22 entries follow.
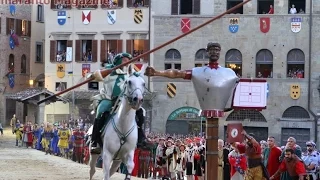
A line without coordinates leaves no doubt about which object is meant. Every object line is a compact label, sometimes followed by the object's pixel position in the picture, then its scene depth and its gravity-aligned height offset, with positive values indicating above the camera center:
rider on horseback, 13.18 -0.51
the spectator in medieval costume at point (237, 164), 18.91 -2.32
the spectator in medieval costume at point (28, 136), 40.12 -3.51
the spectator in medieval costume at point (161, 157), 27.48 -3.13
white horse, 12.63 -1.15
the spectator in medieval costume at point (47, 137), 36.42 -3.27
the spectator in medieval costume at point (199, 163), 24.30 -2.97
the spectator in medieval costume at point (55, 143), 35.62 -3.50
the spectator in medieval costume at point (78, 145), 33.00 -3.31
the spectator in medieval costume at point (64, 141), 34.91 -3.28
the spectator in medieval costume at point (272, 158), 16.71 -1.90
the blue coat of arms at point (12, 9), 59.09 +4.63
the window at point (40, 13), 61.44 +4.51
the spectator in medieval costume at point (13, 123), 49.43 -3.58
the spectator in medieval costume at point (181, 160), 26.69 -3.14
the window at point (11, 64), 59.55 +0.38
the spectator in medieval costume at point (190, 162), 25.84 -3.11
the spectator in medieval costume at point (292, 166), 15.27 -1.92
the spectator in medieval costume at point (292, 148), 15.55 -1.63
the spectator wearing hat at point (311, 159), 19.81 -2.33
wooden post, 7.48 -0.80
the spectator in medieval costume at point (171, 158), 27.14 -3.12
